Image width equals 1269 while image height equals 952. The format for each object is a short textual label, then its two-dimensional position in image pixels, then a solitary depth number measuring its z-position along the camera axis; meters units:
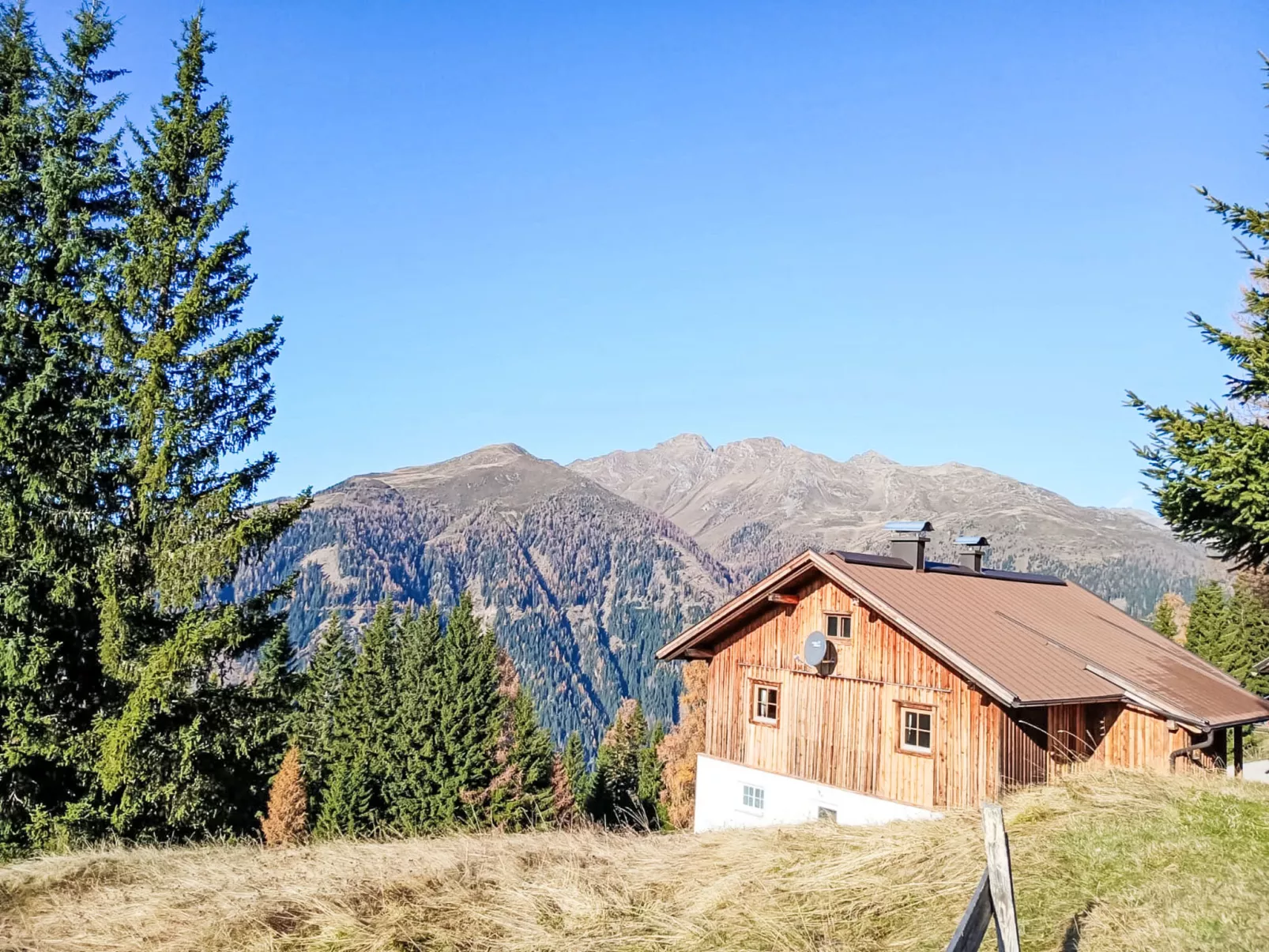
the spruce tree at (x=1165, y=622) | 53.84
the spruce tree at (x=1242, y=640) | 48.03
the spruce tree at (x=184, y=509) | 14.43
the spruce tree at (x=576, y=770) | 65.00
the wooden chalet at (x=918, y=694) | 19.48
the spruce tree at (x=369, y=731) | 45.09
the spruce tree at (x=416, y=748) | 45.81
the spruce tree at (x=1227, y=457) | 12.00
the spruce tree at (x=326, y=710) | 53.47
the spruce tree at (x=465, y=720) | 45.62
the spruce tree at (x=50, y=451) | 13.99
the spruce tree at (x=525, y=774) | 45.94
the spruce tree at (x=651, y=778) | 57.72
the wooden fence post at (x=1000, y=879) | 5.98
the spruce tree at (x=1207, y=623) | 50.91
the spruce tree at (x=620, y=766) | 61.06
